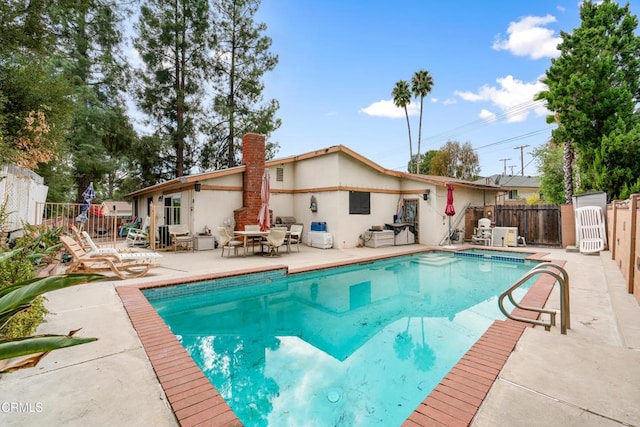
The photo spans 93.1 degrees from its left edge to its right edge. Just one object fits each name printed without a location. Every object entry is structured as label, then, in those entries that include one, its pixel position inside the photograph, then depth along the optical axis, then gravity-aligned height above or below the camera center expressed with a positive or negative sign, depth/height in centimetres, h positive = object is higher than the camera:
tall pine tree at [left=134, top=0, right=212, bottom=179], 1925 +1033
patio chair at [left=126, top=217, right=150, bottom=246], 1299 -54
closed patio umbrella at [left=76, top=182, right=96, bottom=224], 1104 +68
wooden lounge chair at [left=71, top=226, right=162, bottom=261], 683 -64
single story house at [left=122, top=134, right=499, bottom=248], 1210 +118
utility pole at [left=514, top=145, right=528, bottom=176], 3758 +849
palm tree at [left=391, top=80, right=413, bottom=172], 2616 +1101
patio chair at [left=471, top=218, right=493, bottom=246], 1373 -60
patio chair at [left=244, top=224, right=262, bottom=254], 1096 -58
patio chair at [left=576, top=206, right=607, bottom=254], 1045 -36
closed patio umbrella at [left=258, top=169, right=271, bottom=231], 1111 +68
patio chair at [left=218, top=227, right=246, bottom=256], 991 -57
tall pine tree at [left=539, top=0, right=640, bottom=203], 1102 +479
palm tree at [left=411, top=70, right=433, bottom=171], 2569 +1168
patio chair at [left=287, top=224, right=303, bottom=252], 1123 -50
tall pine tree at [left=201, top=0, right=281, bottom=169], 2114 +1012
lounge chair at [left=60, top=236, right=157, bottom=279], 631 -92
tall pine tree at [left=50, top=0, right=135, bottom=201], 1642 +815
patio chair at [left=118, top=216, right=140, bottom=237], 1645 -18
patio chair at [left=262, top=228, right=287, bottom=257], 996 -51
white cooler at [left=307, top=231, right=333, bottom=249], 1239 -74
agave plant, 93 -35
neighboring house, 3343 +411
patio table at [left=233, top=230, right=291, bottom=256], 995 -39
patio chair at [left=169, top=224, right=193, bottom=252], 1130 -51
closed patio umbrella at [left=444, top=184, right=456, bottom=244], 1282 +78
